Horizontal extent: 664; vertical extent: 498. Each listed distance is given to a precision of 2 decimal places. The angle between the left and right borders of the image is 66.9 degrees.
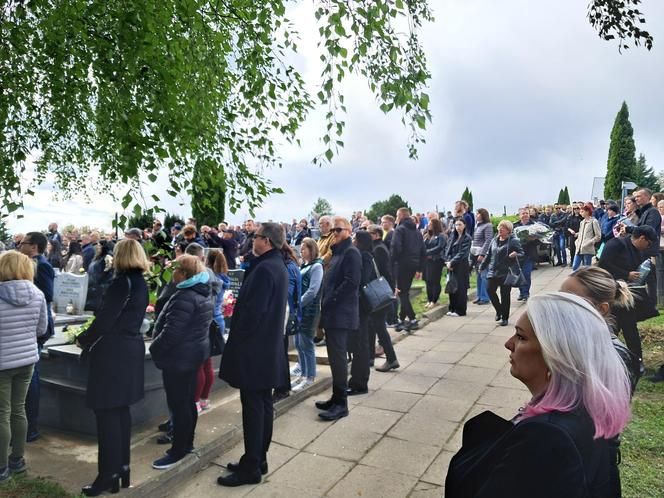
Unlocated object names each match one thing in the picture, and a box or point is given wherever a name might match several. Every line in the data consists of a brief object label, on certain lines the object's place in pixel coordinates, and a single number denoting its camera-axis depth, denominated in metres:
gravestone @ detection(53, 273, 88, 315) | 8.67
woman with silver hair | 1.36
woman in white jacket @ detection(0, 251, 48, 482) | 4.11
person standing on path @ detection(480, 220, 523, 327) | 8.90
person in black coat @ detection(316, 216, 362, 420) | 5.21
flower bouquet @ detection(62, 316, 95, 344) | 5.65
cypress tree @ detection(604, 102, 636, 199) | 39.06
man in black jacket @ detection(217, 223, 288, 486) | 3.91
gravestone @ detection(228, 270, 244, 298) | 9.12
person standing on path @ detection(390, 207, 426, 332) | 8.67
